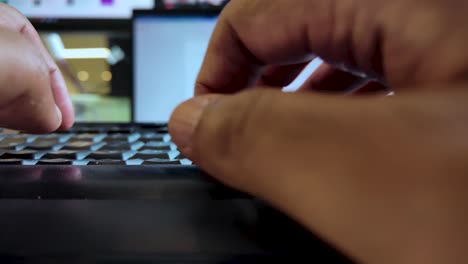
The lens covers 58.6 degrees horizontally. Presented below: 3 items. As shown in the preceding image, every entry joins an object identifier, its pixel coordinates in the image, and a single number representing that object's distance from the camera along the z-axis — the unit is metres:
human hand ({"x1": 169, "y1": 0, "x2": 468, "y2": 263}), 0.12
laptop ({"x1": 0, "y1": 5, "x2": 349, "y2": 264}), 0.16
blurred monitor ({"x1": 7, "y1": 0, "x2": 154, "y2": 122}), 0.73
